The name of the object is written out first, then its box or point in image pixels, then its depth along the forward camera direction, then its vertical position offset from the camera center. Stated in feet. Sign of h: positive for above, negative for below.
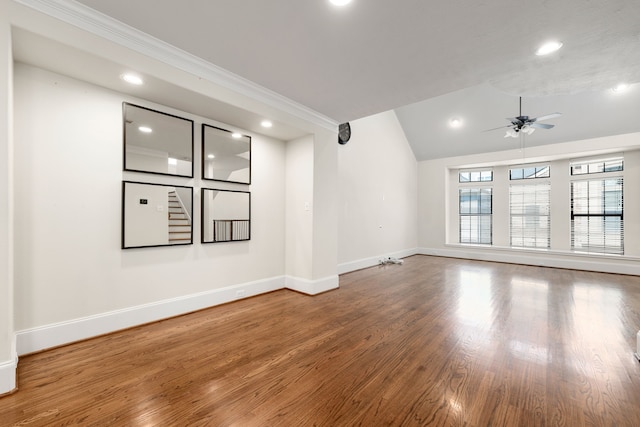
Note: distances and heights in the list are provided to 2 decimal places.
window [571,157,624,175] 18.92 +3.65
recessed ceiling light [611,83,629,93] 15.12 +7.38
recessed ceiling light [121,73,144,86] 7.71 +4.07
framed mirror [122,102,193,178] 8.84 +2.59
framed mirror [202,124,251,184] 10.84 +2.56
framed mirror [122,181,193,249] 8.79 -0.06
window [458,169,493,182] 24.47 +3.72
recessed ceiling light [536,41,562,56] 7.48 +4.94
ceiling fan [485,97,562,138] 14.83 +5.28
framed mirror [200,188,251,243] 10.87 -0.09
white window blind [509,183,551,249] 21.85 -0.05
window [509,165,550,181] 21.90 +3.63
